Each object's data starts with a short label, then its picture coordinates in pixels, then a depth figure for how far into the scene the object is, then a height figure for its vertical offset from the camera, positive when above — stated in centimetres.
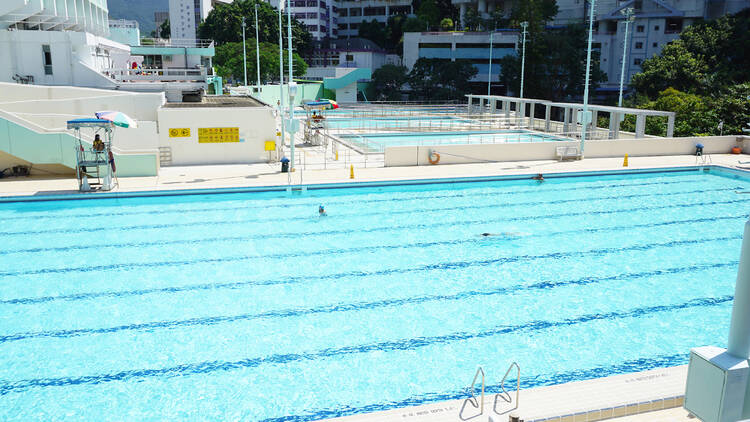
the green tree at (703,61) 4206 +290
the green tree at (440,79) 5850 +190
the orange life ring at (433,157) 2133 -205
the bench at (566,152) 2234 -194
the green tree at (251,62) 5912 +339
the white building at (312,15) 8481 +1161
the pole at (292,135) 1795 -113
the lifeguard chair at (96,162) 1628 -181
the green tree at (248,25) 7200 +860
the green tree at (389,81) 6028 +169
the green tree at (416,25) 7088 +859
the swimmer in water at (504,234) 1325 -297
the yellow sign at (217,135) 2042 -130
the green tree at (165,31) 11888 +1276
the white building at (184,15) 11888 +1596
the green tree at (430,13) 7138 +1012
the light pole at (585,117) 2133 -60
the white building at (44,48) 2530 +204
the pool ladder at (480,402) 583 -303
